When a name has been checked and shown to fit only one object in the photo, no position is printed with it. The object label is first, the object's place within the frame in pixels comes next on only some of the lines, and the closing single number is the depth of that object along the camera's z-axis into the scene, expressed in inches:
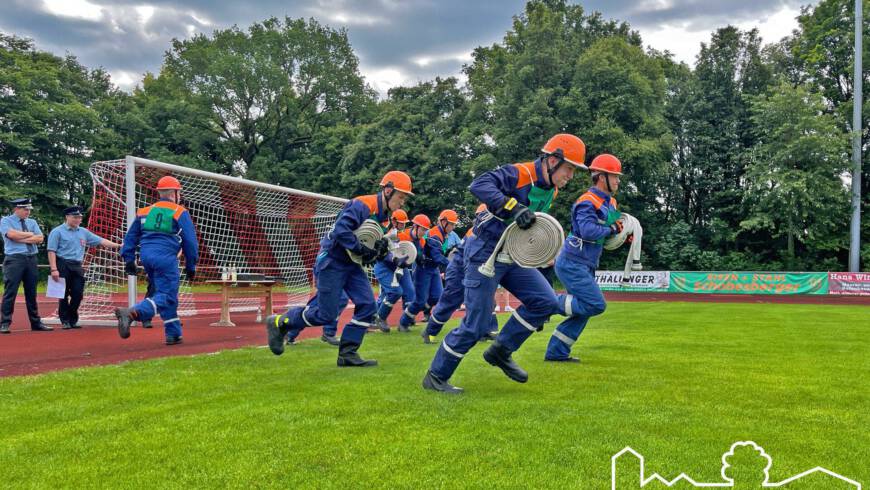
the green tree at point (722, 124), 1400.1
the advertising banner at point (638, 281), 1094.4
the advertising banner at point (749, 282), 995.9
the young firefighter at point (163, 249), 325.1
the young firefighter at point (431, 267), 416.8
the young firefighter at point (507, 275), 196.4
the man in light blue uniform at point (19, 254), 392.5
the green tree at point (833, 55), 1305.4
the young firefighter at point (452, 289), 284.0
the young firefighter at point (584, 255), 261.9
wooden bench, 459.2
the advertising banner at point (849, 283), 971.3
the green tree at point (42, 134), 1350.9
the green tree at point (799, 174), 1192.8
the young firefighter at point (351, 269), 242.7
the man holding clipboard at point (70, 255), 412.4
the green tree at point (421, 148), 1408.7
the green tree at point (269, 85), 1659.7
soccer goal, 448.1
